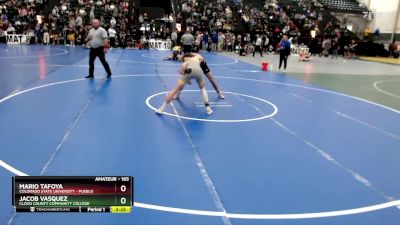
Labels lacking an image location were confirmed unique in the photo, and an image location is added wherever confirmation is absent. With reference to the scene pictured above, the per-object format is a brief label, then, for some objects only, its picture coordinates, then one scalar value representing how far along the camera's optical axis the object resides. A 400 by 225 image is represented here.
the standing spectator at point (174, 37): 24.70
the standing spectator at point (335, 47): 26.67
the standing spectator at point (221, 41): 26.50
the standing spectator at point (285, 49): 15.68
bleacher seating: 33.16
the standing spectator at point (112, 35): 23.69
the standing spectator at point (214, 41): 26.27
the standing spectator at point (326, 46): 26.64
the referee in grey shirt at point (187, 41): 17.33
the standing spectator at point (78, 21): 24.84
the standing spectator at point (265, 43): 27.02
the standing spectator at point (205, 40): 26.10
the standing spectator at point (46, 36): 24.56
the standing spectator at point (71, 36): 24.45
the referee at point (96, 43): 11.66
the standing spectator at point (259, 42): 24.62
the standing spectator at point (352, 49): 26.70
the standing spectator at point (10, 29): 24.31
